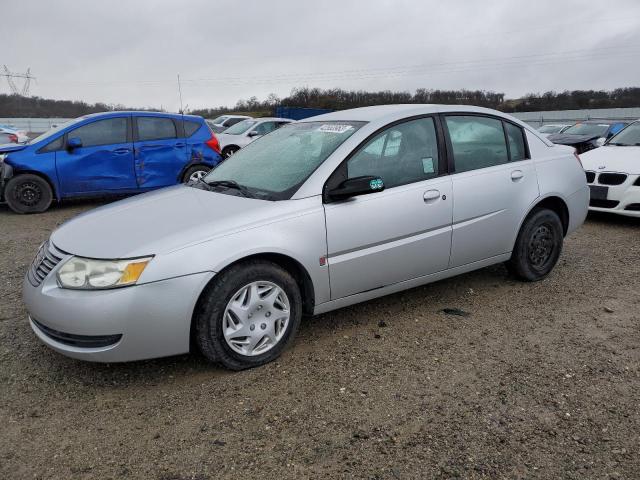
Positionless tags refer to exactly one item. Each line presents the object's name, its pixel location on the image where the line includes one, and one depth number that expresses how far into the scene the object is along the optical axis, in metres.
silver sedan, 2.92
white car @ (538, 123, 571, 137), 20.16
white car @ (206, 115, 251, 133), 22.68
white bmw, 6.93
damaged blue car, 8.12
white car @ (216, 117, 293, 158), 13.72
